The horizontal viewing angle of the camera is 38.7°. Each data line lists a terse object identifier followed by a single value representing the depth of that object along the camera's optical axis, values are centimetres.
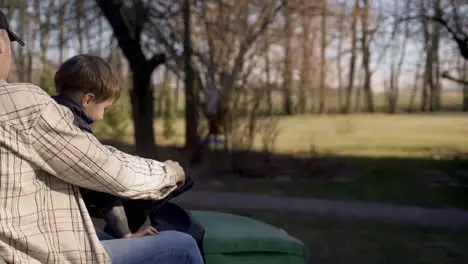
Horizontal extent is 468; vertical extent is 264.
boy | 243
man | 208
